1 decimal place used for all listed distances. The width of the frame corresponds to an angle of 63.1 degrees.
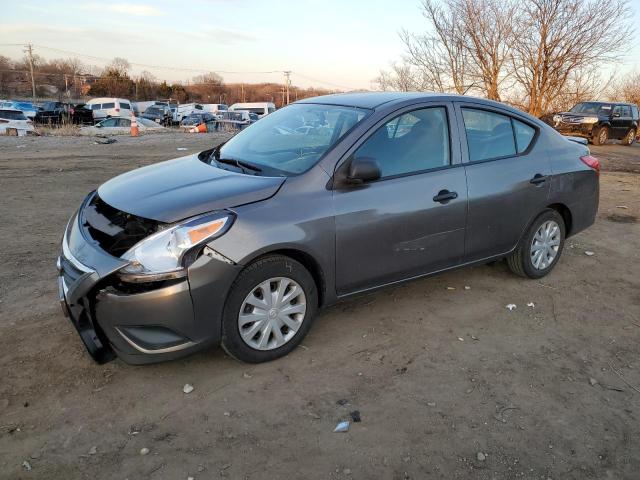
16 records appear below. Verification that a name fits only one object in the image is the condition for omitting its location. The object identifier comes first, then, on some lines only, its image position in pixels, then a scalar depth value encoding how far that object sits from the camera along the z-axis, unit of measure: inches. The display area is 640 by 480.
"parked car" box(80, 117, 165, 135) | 840.4
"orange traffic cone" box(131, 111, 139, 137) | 784.3
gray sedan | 115.0
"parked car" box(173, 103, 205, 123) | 1495.6
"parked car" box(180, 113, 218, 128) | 1019.9
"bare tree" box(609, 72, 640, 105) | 1294.3
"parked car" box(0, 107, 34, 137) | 797.7
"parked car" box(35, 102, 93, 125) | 1066.1
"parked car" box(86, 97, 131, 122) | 1273.4
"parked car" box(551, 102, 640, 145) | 766.5
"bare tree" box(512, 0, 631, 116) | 774.5
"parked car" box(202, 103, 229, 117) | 1750.7
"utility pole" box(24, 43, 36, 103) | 2426.8
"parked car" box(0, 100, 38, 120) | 1282.7
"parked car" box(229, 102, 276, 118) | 1584.2
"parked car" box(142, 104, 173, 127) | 1370.6
